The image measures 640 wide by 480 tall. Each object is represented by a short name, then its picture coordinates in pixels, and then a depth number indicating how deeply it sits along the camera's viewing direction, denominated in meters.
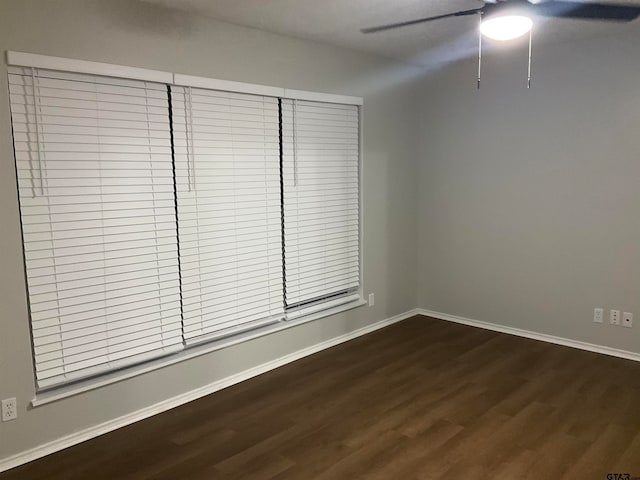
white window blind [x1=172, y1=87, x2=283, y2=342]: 3.12
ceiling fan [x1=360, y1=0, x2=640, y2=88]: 2.21
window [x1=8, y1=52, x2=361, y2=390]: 2.57
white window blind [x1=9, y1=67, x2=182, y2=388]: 2.53
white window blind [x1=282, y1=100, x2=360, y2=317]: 3.73
